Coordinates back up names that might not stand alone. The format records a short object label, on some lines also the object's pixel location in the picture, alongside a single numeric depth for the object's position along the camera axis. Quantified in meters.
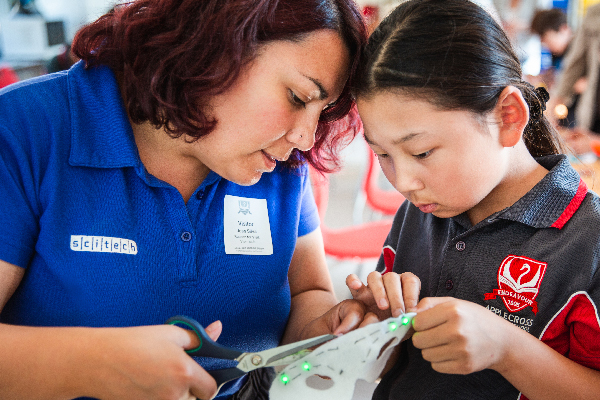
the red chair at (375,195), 3.03
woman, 0.91
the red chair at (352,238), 2.46
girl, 0.83
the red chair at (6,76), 3.64
